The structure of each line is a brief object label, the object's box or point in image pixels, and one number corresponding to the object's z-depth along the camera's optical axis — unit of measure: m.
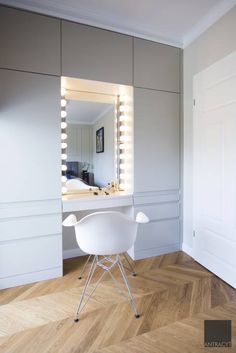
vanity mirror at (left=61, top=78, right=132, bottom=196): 2.70
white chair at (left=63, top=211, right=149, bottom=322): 1.66
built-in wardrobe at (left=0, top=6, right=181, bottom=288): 2.13
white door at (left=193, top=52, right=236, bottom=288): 2.16
